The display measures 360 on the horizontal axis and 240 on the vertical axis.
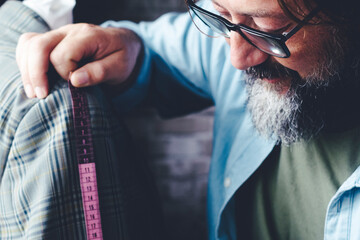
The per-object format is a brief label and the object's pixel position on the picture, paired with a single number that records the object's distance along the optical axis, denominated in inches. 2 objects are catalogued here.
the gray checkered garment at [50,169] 28.1
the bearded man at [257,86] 28.3
